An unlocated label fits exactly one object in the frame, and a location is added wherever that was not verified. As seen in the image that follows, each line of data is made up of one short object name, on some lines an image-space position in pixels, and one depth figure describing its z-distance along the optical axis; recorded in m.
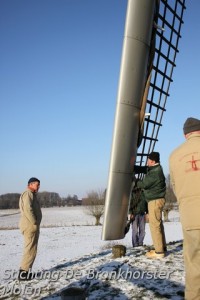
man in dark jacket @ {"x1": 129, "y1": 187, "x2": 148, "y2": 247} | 6.58
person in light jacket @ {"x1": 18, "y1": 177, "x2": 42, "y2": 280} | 5.62
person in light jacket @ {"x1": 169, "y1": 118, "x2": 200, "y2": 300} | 2.75
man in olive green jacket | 5.49
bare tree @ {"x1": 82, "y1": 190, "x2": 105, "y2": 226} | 41.53
